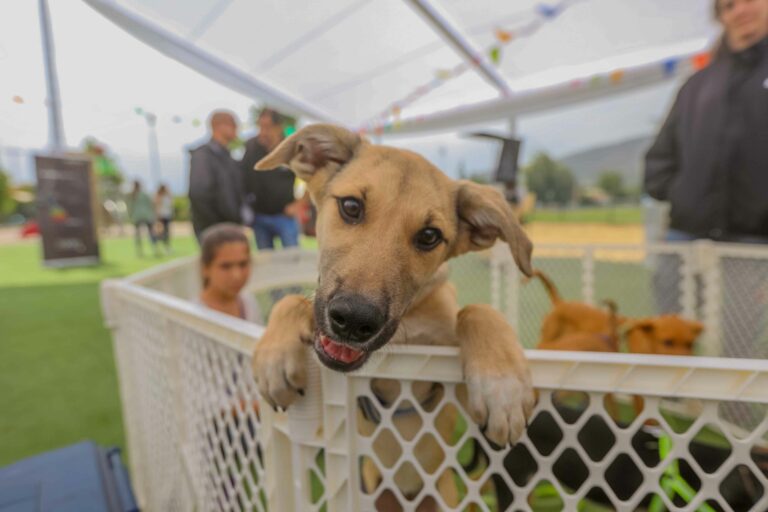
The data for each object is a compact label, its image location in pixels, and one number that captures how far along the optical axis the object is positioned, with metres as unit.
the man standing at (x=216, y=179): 2.49
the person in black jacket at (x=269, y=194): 2.27
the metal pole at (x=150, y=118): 3.39
